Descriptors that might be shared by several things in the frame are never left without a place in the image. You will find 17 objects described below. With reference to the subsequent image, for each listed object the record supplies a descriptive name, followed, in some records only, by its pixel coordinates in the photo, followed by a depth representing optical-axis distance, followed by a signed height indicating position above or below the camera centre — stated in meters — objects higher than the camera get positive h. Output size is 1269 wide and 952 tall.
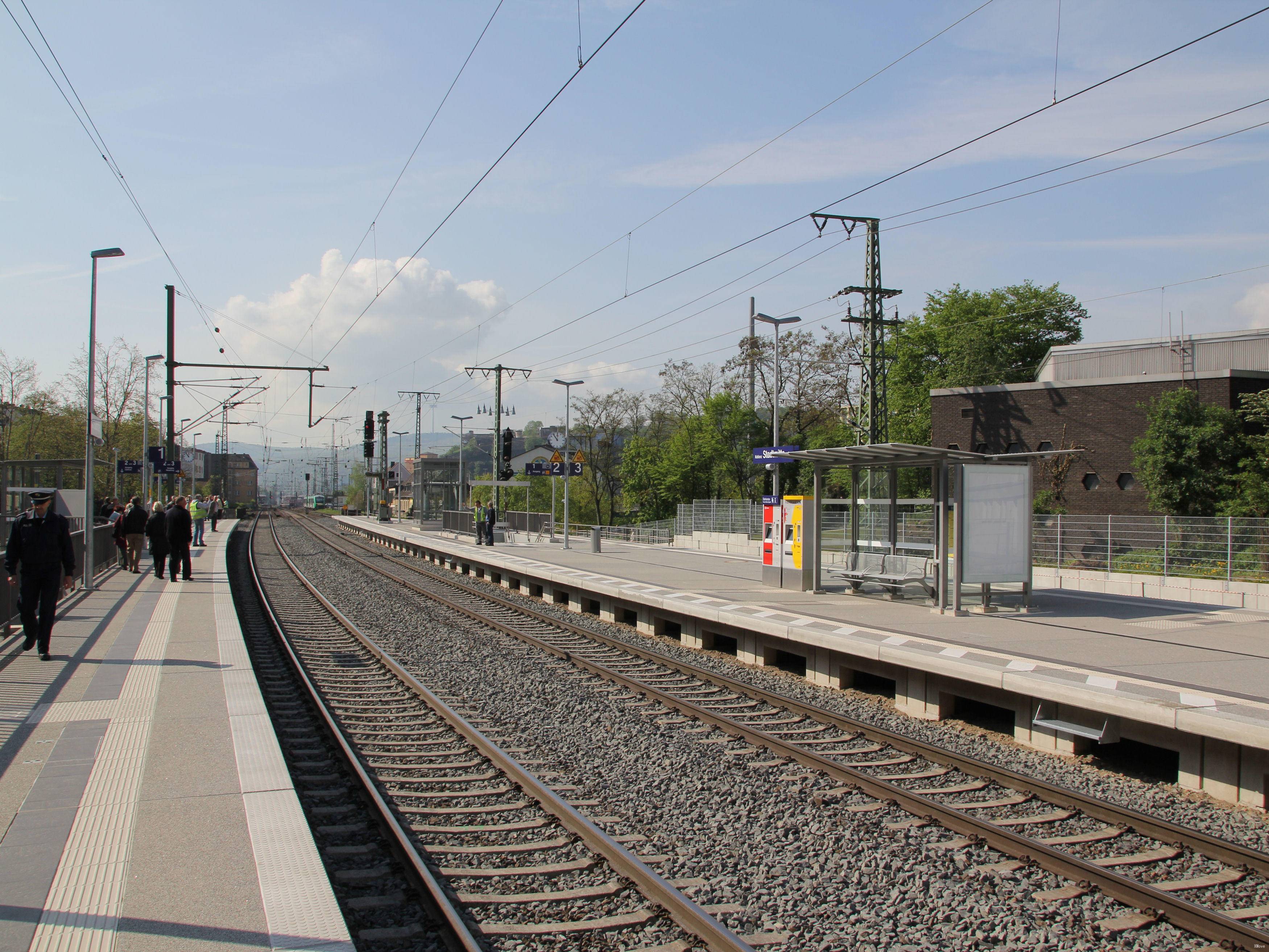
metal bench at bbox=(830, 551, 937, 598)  14.05 -1.21
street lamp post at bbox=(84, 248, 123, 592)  16.38 +0.50
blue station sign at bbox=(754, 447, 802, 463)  19.59 +0.87
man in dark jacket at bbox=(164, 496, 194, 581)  18.98 -0.94
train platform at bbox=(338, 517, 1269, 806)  6.87 -1.68
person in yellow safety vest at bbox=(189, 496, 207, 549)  30.39 -0.87
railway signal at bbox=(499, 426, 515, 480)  30.16 +1.65
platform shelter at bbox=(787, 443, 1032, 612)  12.55 -0.26
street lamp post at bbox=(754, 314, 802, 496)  27.44 +2.63
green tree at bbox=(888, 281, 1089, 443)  52.62 +9.62
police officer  9.59 -0.73
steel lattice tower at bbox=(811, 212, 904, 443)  23.44 +4.84
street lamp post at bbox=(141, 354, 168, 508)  29.09 +1.11
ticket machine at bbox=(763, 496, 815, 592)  15.77 -0.89
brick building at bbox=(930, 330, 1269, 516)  29.52 +3.33
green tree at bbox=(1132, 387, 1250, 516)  26.42 +1.25
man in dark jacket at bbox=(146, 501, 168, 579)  19.62 -0.96
